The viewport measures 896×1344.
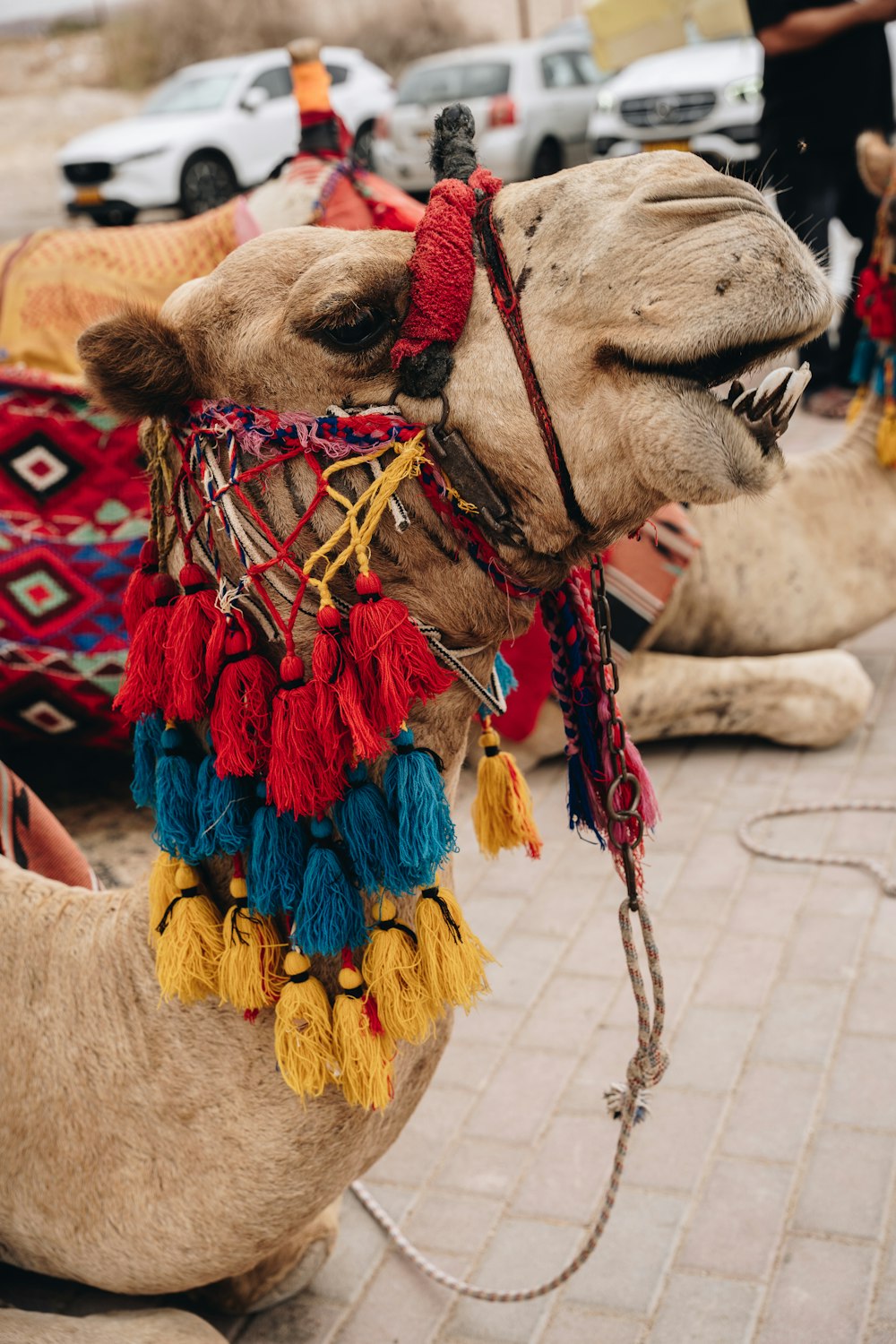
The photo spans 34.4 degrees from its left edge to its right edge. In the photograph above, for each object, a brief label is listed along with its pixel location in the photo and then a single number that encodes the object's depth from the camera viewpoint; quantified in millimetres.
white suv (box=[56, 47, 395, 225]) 15844
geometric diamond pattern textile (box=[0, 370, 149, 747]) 3754
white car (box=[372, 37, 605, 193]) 16125
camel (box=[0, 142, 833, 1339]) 1527
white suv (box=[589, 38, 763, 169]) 13758
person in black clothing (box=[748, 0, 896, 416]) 6301
